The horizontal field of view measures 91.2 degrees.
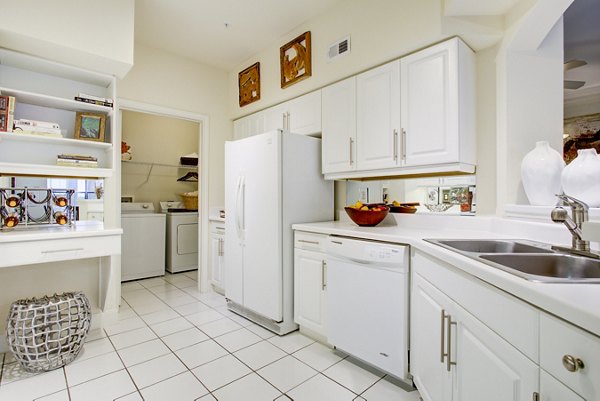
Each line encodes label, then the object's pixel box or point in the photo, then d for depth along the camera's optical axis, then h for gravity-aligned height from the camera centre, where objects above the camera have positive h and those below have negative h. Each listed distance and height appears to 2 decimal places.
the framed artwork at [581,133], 3.22 +0.80
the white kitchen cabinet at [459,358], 0.85 -0.57
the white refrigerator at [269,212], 2.44 -0.11
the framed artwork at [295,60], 2.86 +1.43
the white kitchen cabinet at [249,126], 3.51 +0.94
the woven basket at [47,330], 1.88 -0.87
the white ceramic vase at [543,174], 1.67 +0.15
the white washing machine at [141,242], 3.96 -0.58
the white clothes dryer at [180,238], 4.42 -0.57
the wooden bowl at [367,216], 2.29 -0.12
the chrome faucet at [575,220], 1.17 -0.08
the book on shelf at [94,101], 2.45 +0.84
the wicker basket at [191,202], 4.72 -0.03
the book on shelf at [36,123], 2.22 +0.59
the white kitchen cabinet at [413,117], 1.94 +0.62
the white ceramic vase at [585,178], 1.43 +0.12
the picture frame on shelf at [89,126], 2.52 +0.64
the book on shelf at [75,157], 2.39 +0.36
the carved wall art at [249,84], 3.46 +1.41
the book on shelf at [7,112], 2.11 +0.63
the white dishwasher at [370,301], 1.70 -0.63
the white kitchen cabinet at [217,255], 3.41 -0.66
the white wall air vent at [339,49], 2.51 +1.34
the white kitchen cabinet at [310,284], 2.25 -0.66
